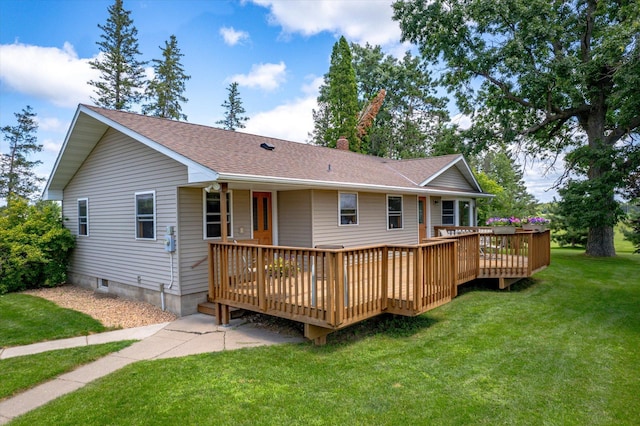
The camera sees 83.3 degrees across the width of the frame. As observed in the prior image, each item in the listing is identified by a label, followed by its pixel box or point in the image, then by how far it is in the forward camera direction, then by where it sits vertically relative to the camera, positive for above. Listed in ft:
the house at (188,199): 24.06 +1.09
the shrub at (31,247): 32.91 -2.99
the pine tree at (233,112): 108.58 +30.57
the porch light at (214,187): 21.47 +1.57
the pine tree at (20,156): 80.18 +13.44
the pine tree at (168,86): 88.69 +32.01
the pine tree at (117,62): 80.84 +34.93
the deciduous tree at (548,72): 40.10 +17.90
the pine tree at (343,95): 75.51 +24.60
